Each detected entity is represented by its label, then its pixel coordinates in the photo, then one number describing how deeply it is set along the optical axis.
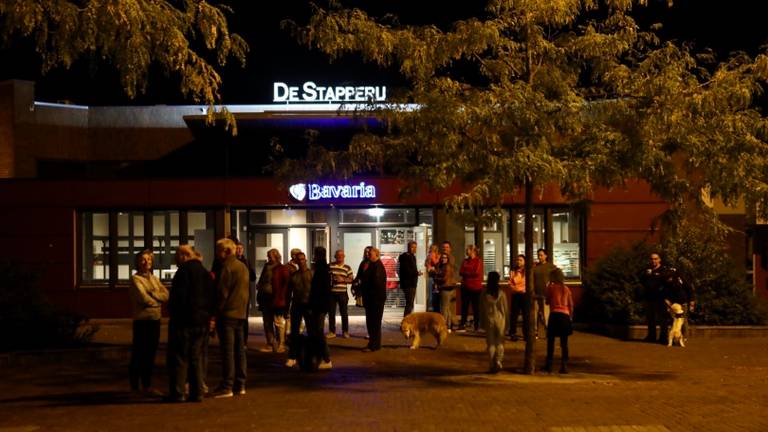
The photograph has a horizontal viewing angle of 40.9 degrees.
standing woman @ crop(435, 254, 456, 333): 20.41
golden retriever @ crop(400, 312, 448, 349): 17.53
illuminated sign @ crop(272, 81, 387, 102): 26.42
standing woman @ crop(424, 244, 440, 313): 20.73
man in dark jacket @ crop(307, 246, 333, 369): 15.00
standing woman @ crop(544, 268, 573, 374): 14.62
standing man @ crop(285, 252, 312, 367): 15.35
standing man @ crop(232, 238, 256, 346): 15.87
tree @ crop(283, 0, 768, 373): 13.42
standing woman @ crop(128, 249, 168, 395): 12.52
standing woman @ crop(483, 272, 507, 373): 14.67
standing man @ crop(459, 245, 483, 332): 20.58
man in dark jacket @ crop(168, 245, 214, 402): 11.68
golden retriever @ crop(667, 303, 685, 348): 18.33
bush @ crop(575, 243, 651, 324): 20.22
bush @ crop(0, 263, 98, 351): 16.58
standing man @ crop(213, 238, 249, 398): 12.20
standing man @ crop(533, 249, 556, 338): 18.77
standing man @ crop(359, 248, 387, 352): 17.62
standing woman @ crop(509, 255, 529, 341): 19.62
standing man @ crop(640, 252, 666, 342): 18.78
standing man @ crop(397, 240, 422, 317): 20.36
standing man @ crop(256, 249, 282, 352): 17.28
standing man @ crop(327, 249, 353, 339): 19.20
